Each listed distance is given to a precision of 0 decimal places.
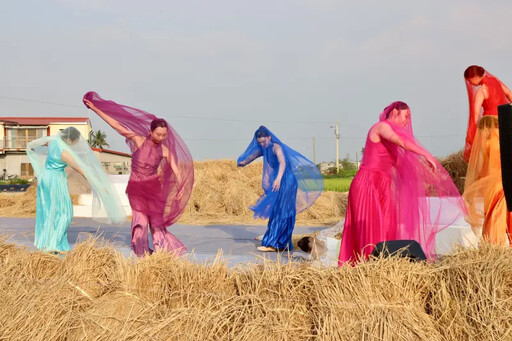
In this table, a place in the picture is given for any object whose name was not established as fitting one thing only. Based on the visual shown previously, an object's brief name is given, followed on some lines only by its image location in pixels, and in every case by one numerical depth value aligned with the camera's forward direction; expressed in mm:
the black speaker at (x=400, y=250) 3217
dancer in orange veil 5359
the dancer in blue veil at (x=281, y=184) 7848
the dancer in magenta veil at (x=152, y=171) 6582
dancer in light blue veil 7375
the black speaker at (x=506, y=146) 2754
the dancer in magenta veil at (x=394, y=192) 5035
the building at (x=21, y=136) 49094
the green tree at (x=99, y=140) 78125
